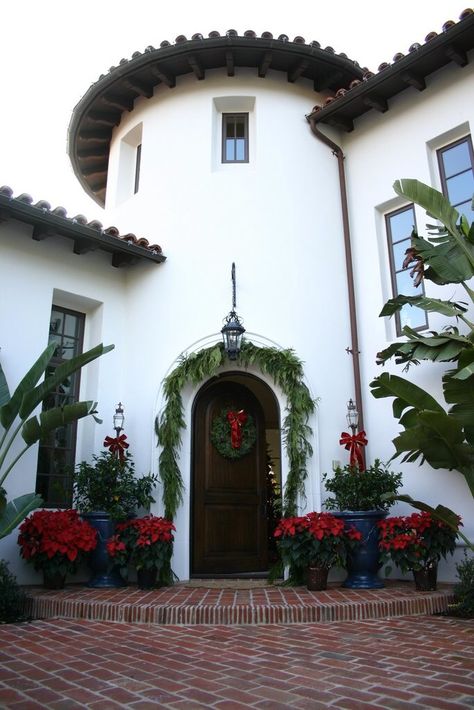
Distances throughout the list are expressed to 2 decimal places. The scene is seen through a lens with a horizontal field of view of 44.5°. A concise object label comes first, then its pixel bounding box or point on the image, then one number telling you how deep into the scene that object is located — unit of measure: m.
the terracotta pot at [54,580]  6.74
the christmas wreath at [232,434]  8.33
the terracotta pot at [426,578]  6.64
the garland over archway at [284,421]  7.73
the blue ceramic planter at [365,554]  6.95
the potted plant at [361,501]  6.97
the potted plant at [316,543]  6.69
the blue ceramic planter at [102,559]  6.97
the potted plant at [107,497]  7.04
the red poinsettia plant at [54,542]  6.61
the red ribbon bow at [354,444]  7.71
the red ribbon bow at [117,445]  7.86
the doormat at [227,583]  7.21
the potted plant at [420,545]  6.58
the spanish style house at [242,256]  7.93
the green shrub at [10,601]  5.93
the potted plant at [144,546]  6.75
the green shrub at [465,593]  6.00
